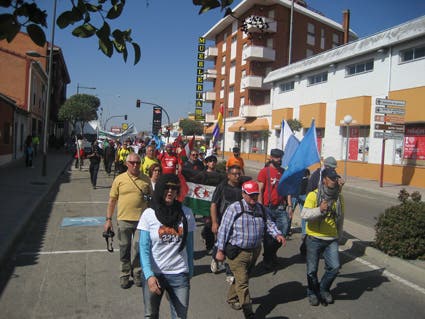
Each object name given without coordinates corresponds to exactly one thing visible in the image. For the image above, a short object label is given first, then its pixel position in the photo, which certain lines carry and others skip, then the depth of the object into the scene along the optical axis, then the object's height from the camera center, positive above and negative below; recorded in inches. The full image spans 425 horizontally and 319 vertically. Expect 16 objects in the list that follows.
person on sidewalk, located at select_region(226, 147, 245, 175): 393.8 -11.1
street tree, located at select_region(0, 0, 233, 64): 86.3 +24.3
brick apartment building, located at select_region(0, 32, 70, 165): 937.5 +133.6
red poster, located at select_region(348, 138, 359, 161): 1026.6 +6.7
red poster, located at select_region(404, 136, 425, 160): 826.8 +14.5
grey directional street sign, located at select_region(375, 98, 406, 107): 772.1 +93.0
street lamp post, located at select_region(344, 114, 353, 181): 881.5 +66.5
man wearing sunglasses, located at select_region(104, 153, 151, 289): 215.2 -34.0
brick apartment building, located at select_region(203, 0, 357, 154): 1731.1 +394.9
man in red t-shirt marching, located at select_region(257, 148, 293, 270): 274.6 -28.6
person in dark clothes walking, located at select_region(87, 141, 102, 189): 616.6 -35.1
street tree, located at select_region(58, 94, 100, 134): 1788.9 +117.7
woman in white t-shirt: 134.6 -32.5
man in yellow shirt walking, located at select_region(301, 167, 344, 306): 194.2 -38.5
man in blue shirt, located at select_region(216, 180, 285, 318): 174.4 -36.9
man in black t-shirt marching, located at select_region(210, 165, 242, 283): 222.4 -25.5
